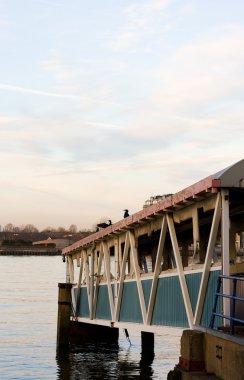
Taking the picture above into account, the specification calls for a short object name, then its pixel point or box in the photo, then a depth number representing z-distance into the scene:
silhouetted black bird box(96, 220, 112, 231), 28.91
